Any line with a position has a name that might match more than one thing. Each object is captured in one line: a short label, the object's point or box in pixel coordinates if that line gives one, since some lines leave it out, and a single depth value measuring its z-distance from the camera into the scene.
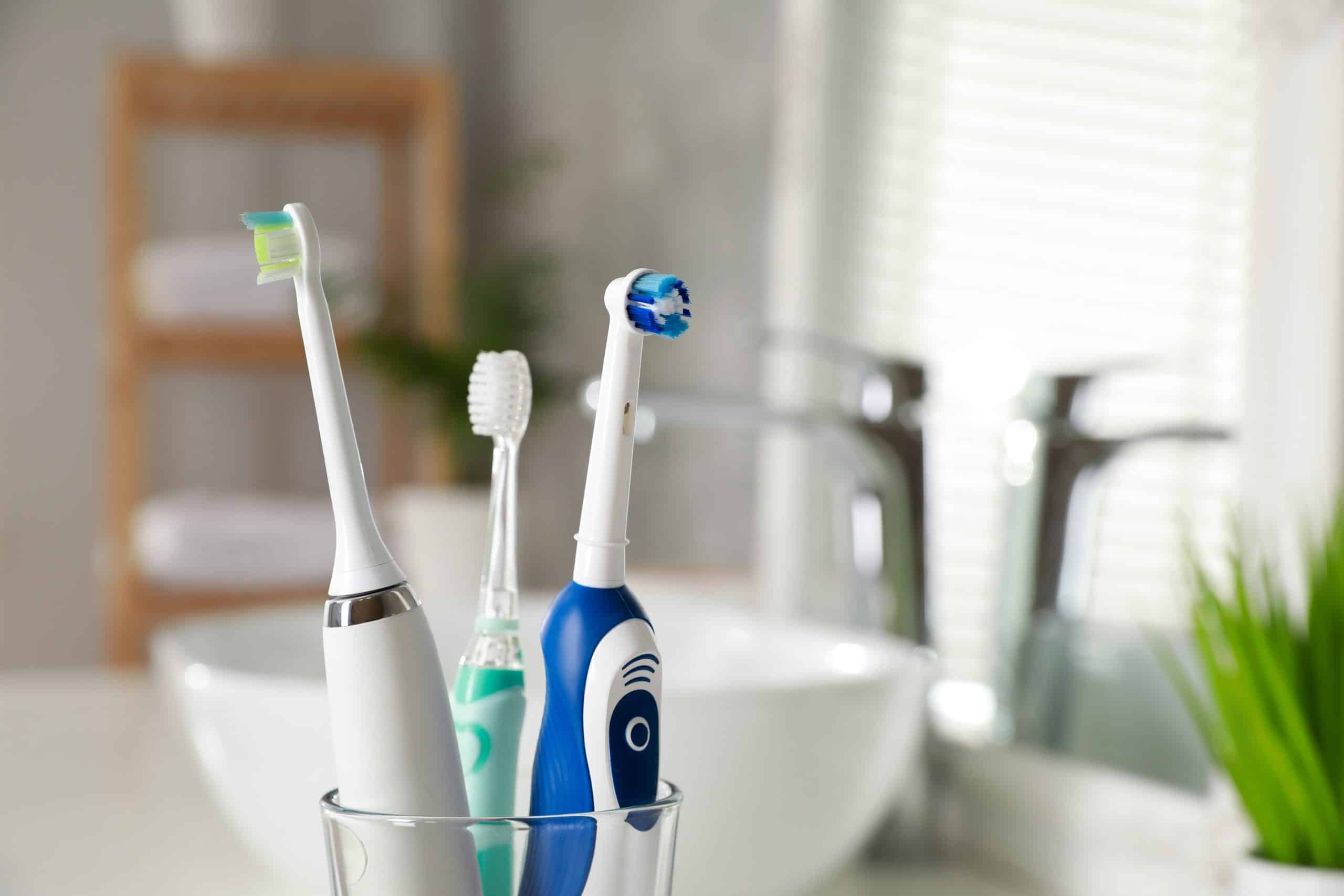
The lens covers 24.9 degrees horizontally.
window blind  1.18
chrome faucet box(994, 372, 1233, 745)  1.31
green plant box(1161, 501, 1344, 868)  0.89
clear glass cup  0.72
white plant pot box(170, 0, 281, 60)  3.82
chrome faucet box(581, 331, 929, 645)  1.36
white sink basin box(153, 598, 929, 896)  0.94
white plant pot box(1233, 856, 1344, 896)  0.88
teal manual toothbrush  0.75
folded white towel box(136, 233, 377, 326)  3.66
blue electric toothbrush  0.72
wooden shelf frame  3.77
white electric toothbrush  0.71
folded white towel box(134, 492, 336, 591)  3.64
